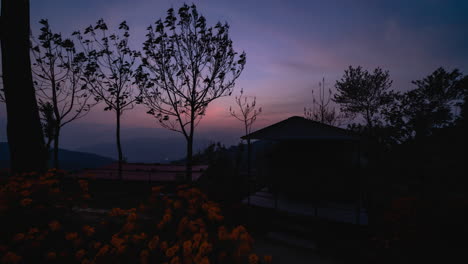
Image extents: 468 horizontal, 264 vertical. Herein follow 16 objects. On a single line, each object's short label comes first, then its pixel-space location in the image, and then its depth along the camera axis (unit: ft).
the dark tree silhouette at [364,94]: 75.12
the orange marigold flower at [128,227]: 7.79
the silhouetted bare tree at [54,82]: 38.40
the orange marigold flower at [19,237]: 7.20
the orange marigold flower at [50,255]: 6.87
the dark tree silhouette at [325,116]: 70.36
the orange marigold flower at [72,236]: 7.45
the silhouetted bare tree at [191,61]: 34.40
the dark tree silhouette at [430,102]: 62.13
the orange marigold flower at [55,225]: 7.93
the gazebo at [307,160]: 24.03
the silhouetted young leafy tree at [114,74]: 40.80
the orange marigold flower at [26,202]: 9.44
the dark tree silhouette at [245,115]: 54.29
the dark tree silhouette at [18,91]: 17.21
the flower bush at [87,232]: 7.32
